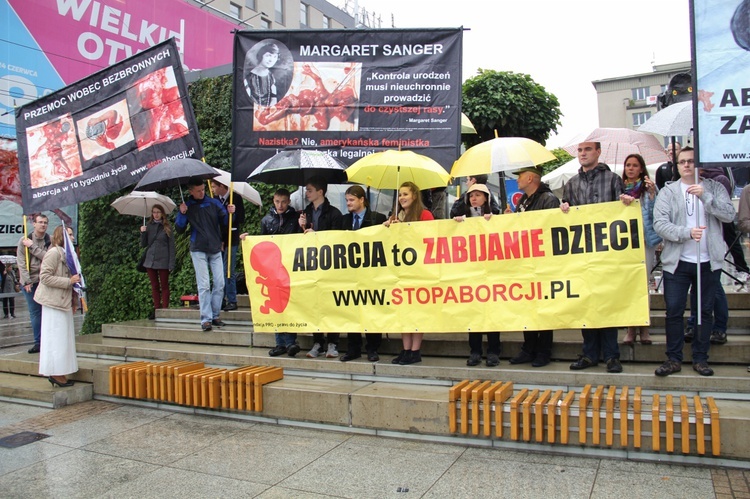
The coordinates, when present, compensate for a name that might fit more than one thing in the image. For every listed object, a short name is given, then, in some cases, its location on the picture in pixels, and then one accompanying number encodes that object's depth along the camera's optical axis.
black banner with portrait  7.29
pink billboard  22.42
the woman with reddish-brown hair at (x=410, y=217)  6.27
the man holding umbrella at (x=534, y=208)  5.86
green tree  12.91
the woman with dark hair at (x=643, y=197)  5.82
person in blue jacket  7.96
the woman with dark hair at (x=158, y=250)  9.52
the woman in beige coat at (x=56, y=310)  7.20
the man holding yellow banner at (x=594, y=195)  5.46
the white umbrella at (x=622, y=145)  6.53
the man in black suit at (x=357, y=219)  6.66
